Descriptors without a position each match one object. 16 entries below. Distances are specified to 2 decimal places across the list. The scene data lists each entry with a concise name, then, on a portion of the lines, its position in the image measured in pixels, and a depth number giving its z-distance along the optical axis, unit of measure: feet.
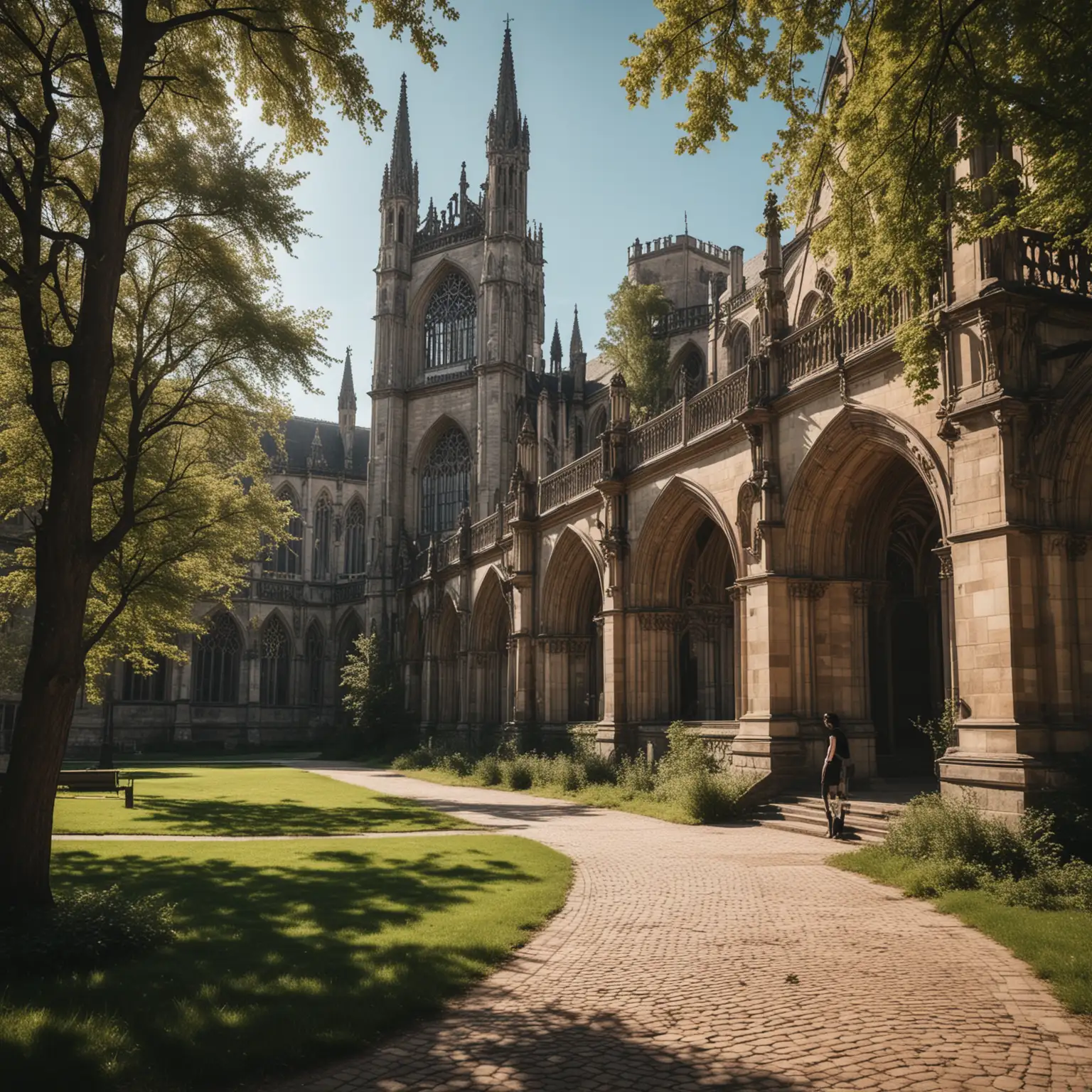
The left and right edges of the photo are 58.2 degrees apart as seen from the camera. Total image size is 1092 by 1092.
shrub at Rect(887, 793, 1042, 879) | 32.71
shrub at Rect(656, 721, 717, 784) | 60.08
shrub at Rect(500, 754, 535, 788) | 81.66
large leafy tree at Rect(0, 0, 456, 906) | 26.50
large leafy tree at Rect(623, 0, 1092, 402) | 25.36
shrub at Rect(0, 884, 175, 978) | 21.91
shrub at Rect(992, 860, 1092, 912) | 28.50
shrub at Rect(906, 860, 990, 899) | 31.48
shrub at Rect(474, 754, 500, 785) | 86.99
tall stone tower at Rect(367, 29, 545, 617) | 169.89
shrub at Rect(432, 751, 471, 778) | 98.69
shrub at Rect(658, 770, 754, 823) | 52.24
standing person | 42.27
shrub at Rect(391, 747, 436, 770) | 114.32
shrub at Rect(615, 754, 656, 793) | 64.85
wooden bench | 69.15
